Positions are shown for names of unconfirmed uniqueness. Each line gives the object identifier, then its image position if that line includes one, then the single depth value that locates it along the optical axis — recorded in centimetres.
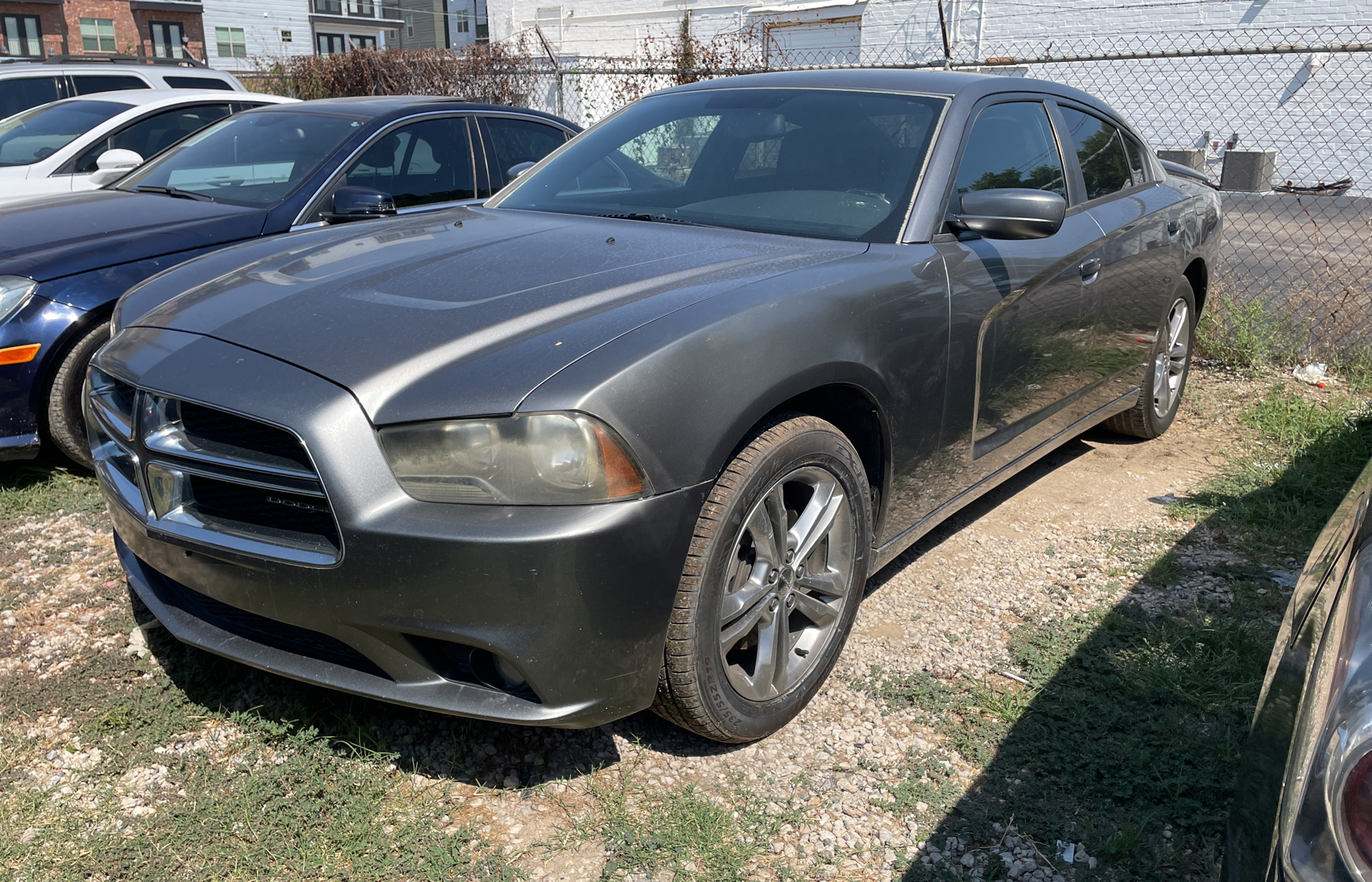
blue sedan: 403
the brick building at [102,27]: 4366
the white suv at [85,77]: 864
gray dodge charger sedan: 211
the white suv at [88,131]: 653
